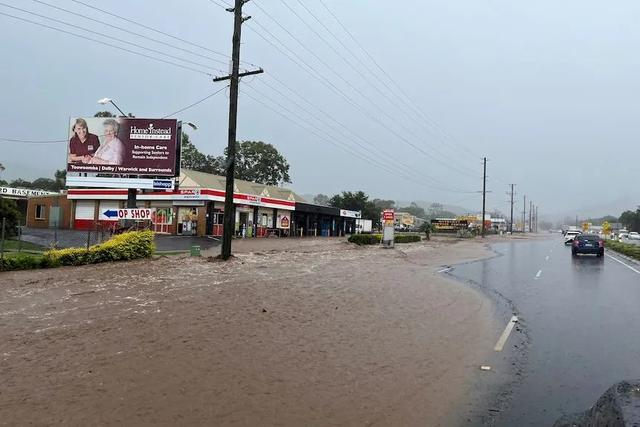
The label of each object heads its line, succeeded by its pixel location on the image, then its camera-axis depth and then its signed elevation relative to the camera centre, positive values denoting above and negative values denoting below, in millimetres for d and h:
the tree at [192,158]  88438 +10153
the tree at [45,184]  101688 +5816
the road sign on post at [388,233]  39969 -445
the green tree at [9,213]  29875 -55
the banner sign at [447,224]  96806 +845
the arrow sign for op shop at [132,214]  22688 +156
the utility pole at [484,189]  86062 +6827
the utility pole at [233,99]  21656 +4921
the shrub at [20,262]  16906 -1591
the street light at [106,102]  28269 +6102
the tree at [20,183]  102806 +5806
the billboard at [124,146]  28438 +3761
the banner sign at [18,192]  62141 +2496
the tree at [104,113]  72500 +13875
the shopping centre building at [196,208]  45562 +1074
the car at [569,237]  59009 -369
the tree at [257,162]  88438 +9933
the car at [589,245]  33656 -652
